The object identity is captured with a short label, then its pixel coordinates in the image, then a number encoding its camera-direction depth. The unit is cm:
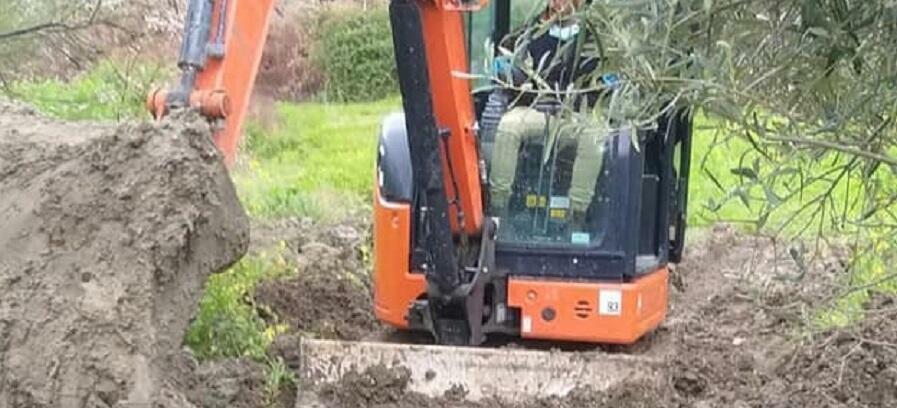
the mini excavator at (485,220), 680
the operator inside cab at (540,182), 713
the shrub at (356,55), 2277
